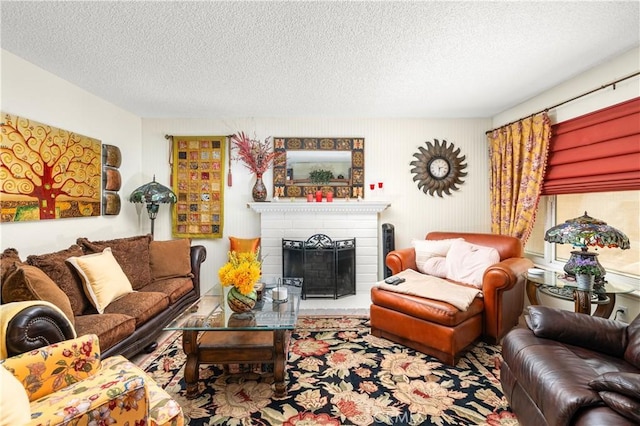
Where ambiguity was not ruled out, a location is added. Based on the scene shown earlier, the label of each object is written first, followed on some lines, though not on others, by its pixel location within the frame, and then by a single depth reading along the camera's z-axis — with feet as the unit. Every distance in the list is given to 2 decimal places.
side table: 6.68
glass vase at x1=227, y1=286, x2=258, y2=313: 6.69
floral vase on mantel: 12.46
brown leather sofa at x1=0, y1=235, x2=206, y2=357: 4.84
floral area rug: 5.50
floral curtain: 9.72
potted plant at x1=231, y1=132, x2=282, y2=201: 12.52
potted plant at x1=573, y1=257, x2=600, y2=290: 6.72
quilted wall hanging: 12.95
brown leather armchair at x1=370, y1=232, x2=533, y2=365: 7.29
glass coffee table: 6.04
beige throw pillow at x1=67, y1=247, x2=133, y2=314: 7.25
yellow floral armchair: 3.25
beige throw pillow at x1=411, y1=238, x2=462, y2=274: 10.39
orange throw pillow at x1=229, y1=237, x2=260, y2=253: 12.19
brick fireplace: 12.67
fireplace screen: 12.25
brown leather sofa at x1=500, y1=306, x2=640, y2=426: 3.56
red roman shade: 7.17
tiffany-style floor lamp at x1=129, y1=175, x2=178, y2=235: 11.17
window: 7.86
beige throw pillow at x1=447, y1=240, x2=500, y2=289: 9.01
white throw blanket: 7.57
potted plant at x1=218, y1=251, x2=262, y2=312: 6.63
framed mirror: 12.90
